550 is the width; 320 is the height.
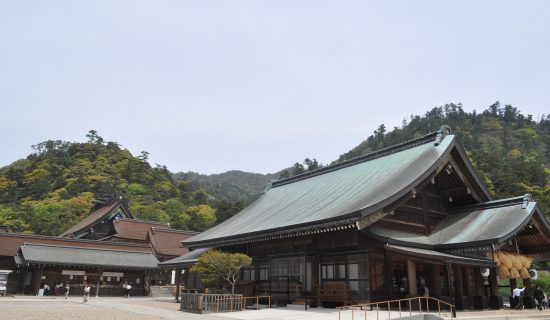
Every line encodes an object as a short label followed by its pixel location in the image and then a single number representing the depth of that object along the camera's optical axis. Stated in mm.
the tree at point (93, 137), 128875
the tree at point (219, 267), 22078
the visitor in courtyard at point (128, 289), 39938
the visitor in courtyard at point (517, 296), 20297
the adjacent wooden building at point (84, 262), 37719
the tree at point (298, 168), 128337
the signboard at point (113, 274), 40562
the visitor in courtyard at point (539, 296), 20716
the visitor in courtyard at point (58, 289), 37125
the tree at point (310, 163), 132000
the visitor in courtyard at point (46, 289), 36284
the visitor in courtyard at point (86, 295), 28644
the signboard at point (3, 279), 32875
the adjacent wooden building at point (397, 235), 18625
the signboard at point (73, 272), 38594
